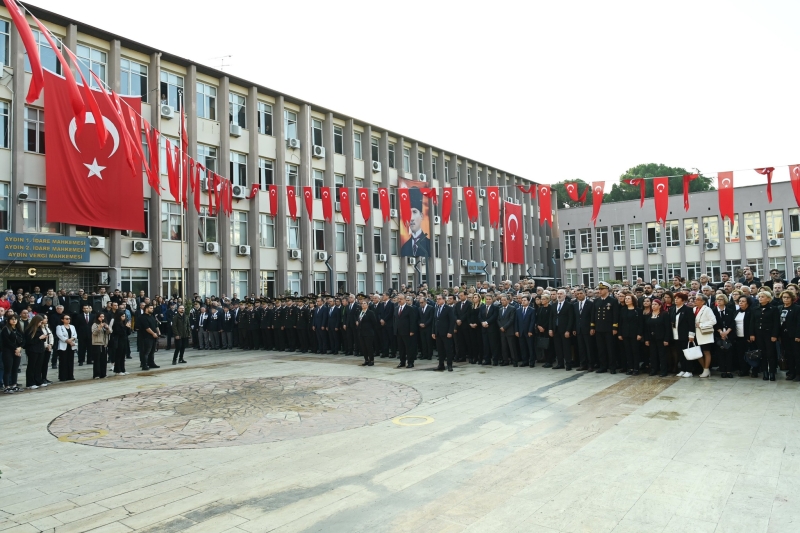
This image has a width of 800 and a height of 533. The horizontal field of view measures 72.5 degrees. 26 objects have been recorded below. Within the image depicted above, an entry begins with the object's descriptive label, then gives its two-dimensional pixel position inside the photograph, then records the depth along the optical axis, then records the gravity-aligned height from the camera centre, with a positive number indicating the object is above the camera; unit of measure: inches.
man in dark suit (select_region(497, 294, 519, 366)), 547.4 -44.1
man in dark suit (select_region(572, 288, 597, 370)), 499.5 -46.1
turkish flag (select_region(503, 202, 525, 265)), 1551.6 +150.9
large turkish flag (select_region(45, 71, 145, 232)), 853.2 +204.4
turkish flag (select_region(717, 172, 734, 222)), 693.9 +109.7
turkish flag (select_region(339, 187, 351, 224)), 1017.7 +163.3
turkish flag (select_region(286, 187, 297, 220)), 1048.9 +173.5
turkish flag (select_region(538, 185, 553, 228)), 797.2 +117.0
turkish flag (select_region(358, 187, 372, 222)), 1050.9 +170.5
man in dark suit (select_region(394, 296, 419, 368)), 565.9 -45.5
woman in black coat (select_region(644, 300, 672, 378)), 444.1 -45.4
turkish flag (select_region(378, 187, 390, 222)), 1013.2 +161.5
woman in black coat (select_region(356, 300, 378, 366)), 570.9 -44.7
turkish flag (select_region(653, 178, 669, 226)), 744.3 +116.6
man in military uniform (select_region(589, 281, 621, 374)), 480.4 -39.7
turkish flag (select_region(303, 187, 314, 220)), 1029.2 +176.2
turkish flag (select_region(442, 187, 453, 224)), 972.7 +152.7
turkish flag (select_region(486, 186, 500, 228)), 924.0 +139.6
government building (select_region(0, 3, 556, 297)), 874.1 +230.4
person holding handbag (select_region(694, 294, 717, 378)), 426.3 -37.8
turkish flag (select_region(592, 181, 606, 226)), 776.9 +126.4
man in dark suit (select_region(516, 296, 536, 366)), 539.5 -46.1
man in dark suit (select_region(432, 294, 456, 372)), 534.9 -43.8
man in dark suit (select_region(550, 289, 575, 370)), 511.2 -42.2
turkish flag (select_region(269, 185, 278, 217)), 1043.0 +178.3
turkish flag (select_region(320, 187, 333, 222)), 1057.9 +164.1
